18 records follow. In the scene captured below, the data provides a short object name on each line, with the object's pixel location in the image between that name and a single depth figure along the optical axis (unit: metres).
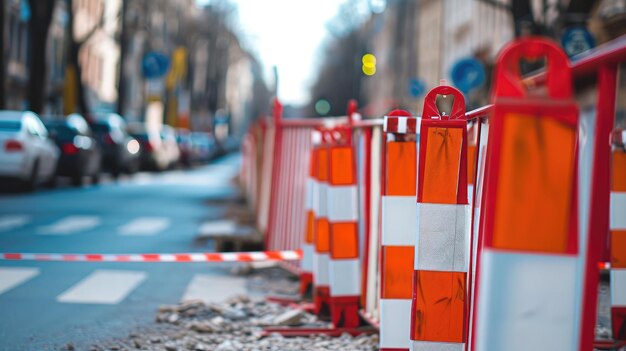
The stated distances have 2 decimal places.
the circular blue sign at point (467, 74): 27.47
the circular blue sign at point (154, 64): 41.53
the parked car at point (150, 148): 41.56
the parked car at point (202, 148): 59.75
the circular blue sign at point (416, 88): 42.75
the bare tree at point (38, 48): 33.47
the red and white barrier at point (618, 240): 6.25
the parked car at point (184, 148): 52.84
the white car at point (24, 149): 21.75
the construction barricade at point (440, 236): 4.68
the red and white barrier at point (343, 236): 7.36
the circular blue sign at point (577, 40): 20.94
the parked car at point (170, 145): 45.71
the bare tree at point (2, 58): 29.99
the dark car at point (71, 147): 26.97
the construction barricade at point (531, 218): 3.03
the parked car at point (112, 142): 33.91
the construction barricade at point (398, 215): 5.73
